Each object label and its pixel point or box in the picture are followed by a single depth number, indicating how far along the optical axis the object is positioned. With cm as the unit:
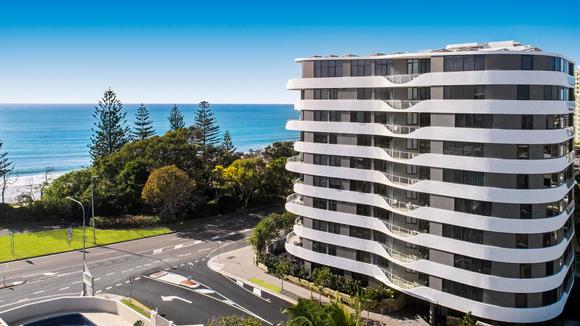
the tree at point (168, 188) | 6034
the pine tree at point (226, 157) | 8225
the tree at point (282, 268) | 4328
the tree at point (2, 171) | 7239
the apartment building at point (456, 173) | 3094
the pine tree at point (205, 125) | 9761
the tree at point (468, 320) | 3115
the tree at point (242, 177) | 6800
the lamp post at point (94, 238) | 5463
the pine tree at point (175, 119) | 10859
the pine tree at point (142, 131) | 9981
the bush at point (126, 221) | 6112
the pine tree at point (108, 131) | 9156
